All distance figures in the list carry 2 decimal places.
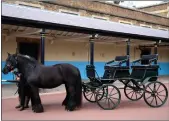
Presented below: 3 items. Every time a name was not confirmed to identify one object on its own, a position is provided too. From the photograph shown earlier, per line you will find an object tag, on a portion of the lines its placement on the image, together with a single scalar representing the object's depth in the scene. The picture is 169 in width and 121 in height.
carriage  8.80
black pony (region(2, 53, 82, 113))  7.97
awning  12.45
